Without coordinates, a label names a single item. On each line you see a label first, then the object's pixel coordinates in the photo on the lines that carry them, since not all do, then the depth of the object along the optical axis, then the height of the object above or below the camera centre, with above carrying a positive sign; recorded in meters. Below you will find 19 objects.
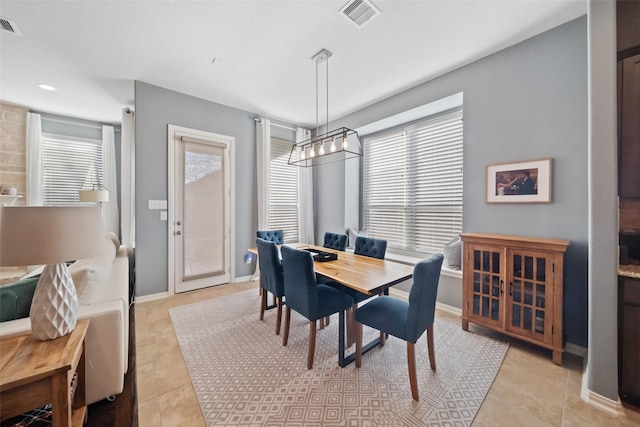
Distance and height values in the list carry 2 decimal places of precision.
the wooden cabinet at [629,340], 1.57 -0.81
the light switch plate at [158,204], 3.41 +0.13
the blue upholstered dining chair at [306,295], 1.96 -0.69
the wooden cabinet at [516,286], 2.00 -0.65
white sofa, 1.55 -0.85
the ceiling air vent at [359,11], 2.00 +1.69
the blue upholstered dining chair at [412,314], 1.65 -0.76
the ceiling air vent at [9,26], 2.17 +1.69
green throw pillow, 1.41 -0.50
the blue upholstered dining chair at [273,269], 2.40 -0.56
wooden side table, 1.03 -0.68
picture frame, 2.29 +0.30
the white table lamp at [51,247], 1.13 -0.16
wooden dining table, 1.85 -0.52
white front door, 3.57 +0.07
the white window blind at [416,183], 3.31 +0.45
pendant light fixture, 2.51 +0.77
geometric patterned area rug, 1.53 -1.23
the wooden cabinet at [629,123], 1.75 +0.64
